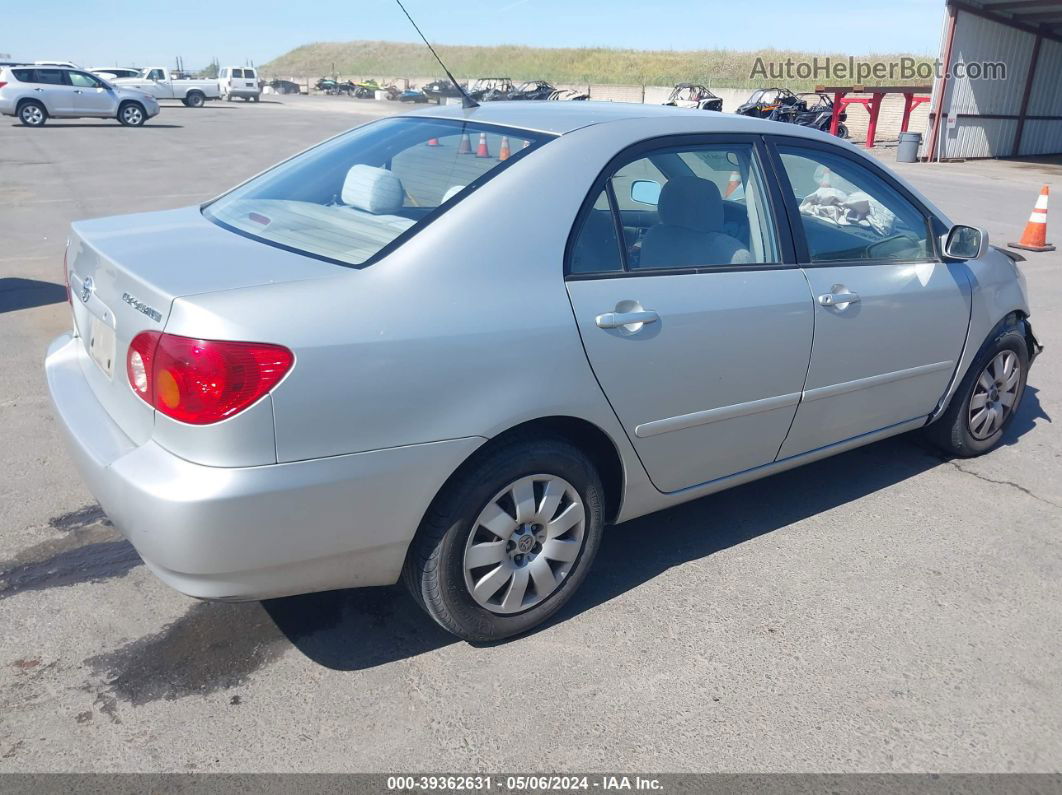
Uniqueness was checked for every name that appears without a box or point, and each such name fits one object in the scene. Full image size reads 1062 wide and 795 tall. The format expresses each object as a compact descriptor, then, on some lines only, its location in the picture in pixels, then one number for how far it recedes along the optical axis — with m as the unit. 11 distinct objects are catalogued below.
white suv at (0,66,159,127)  26.22
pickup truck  42.44
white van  51.38
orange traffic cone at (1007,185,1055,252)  10.88
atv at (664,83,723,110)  35.37
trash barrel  22.73
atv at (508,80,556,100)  38.12
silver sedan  2.36
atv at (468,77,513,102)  35.19
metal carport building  21.95
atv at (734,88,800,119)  30.19
